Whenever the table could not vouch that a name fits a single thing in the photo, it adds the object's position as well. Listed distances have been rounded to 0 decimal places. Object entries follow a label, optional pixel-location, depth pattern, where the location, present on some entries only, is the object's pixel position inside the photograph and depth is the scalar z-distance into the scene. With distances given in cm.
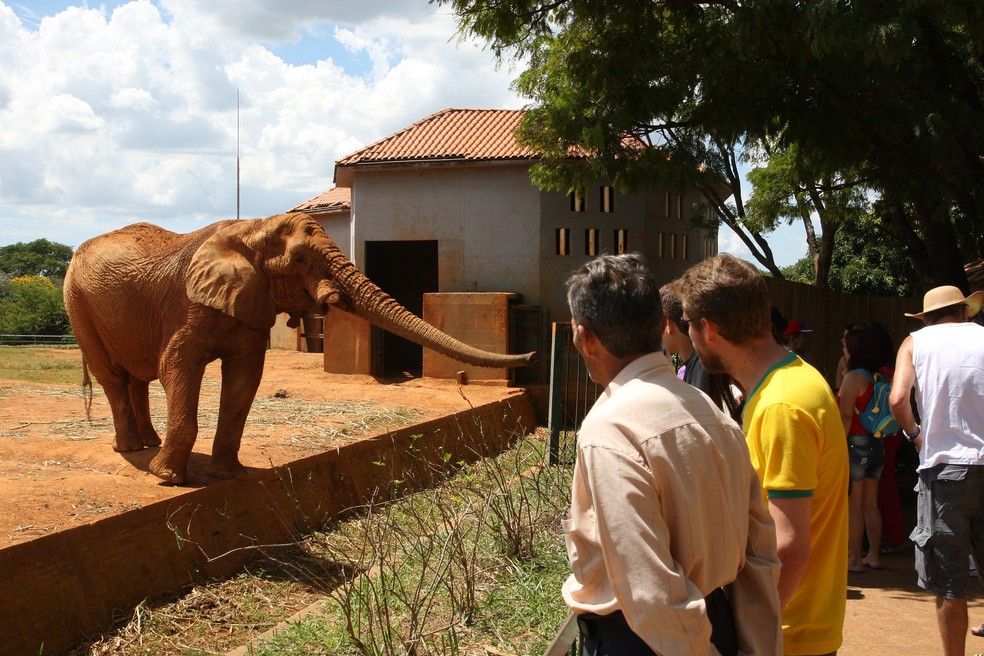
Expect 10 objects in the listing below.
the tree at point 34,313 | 3956
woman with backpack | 684
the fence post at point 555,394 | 902
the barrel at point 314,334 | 2780
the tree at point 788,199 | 1833
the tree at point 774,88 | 870
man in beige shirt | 210
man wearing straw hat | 450
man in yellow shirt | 274
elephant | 803
